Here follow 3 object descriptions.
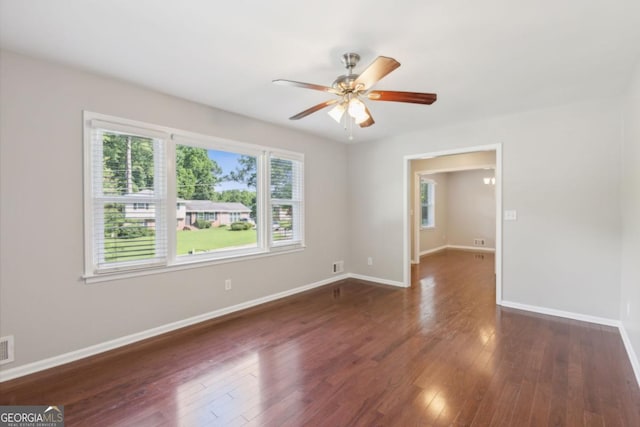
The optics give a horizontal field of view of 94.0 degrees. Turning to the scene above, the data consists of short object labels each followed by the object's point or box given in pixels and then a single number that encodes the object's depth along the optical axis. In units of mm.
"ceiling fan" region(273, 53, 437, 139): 2081
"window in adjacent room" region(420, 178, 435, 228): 8242
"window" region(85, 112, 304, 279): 2699
